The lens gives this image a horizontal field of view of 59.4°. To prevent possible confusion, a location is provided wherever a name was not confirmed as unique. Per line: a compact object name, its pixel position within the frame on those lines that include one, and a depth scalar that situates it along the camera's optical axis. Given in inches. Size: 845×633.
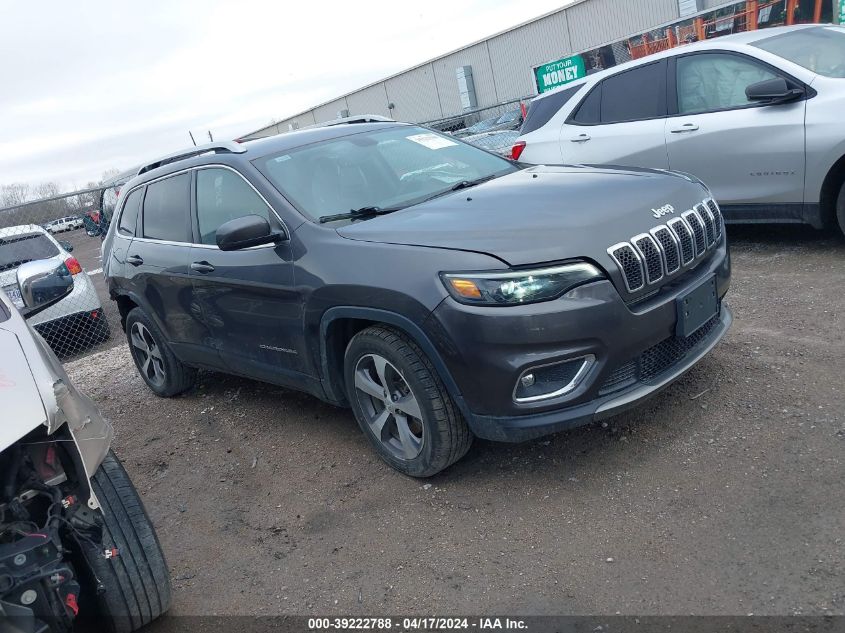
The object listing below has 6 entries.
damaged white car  90.3
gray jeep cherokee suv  122.6
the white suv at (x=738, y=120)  217.5
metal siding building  1123.9
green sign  706.2
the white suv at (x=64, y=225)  609.2
